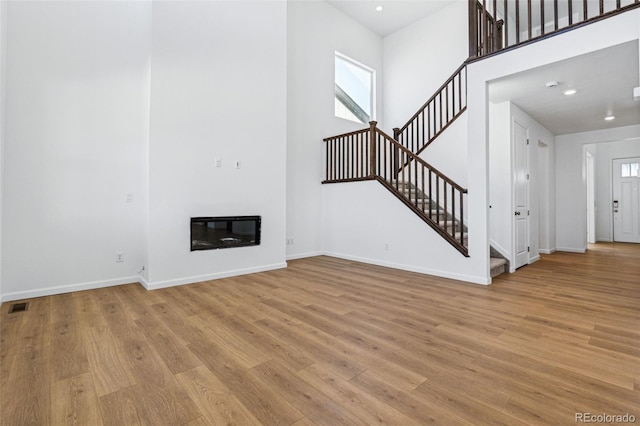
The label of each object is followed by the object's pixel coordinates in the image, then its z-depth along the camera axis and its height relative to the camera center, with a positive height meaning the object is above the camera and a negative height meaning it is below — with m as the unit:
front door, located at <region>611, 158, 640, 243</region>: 8.19 +0.47
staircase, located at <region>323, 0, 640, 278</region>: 4.14 +1.36
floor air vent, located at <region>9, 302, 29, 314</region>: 2.96 -0.89
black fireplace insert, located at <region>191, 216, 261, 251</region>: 4.07 -0.21
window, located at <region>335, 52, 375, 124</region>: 6.84 +2.96
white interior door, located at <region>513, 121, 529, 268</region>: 4.80 +0.38
